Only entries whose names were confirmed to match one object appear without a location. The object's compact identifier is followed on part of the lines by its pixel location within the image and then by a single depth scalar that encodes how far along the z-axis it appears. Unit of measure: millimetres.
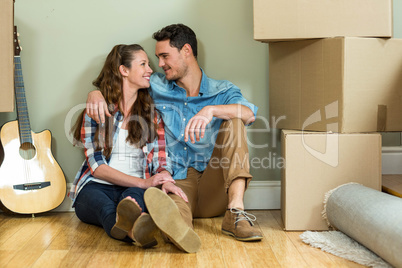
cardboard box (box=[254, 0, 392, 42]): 4307
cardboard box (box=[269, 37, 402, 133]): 4330
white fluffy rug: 3985
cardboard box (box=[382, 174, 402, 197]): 4435
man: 4373
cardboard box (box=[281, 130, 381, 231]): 4376
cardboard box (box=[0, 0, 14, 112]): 3737
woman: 4559
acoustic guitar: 4666
